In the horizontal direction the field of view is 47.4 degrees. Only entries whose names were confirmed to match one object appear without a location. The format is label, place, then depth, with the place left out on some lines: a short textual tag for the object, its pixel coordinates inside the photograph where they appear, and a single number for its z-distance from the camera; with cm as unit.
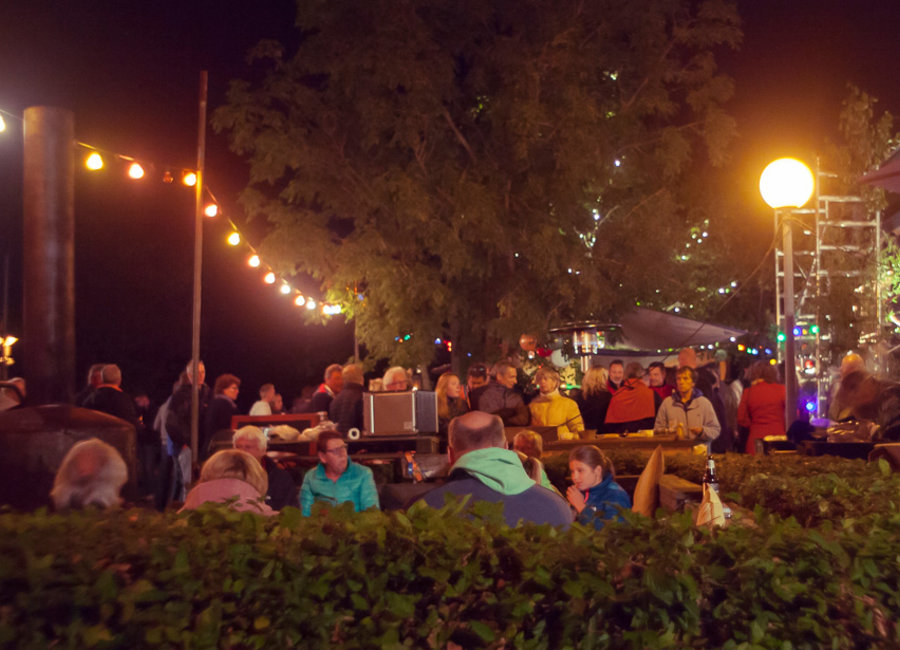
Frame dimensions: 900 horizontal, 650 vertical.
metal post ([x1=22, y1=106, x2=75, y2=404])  639
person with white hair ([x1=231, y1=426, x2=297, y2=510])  748
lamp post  936
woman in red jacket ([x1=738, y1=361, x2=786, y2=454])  1199
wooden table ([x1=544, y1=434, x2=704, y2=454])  1016
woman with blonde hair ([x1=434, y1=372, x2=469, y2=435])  1159
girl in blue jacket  645
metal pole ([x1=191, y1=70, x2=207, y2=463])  1302
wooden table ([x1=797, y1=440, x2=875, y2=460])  784
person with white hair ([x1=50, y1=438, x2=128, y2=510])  512
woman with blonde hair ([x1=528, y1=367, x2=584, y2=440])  1106
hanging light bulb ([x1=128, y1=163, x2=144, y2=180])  1324
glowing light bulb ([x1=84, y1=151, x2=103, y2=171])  1205
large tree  1872
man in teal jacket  688
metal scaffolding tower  2231
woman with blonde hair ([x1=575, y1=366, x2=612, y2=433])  1273
